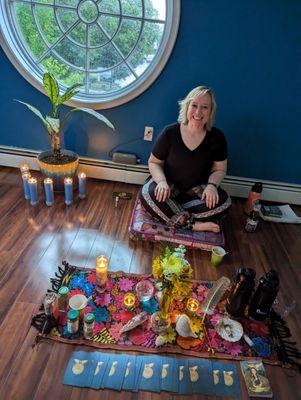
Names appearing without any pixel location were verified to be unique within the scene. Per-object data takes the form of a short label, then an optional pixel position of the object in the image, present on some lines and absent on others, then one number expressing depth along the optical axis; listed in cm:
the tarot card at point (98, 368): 118
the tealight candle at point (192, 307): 146
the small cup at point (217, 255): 178
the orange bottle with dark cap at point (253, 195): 227
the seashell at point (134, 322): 137
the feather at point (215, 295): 148
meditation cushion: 192
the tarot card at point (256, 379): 122
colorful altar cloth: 133
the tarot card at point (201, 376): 121
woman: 194
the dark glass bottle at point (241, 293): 139
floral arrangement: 113
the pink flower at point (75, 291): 152
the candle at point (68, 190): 215
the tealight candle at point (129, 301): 144
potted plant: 206
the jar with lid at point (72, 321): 127
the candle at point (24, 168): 227
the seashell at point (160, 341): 133
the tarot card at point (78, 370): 118
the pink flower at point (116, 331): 135
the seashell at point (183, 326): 136
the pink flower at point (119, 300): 149
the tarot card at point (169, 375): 120
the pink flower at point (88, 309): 144
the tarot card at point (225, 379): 121
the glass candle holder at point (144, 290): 152
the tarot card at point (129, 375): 119
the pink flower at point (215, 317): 147
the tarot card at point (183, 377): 120
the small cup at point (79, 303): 134
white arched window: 213
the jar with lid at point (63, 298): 134
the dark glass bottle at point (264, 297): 137
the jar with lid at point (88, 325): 127
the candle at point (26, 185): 214
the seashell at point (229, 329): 140
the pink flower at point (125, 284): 158
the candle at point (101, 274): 151
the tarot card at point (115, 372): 118
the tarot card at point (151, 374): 119
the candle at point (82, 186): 225
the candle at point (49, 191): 210
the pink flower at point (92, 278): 160
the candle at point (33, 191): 209
